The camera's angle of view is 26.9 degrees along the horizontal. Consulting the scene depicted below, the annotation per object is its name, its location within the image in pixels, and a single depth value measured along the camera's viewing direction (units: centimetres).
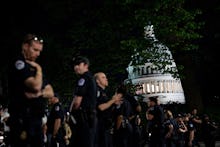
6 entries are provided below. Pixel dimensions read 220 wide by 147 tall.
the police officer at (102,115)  867
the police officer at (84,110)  735
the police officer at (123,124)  1057
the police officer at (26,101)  569
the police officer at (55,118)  1008
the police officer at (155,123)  1195
